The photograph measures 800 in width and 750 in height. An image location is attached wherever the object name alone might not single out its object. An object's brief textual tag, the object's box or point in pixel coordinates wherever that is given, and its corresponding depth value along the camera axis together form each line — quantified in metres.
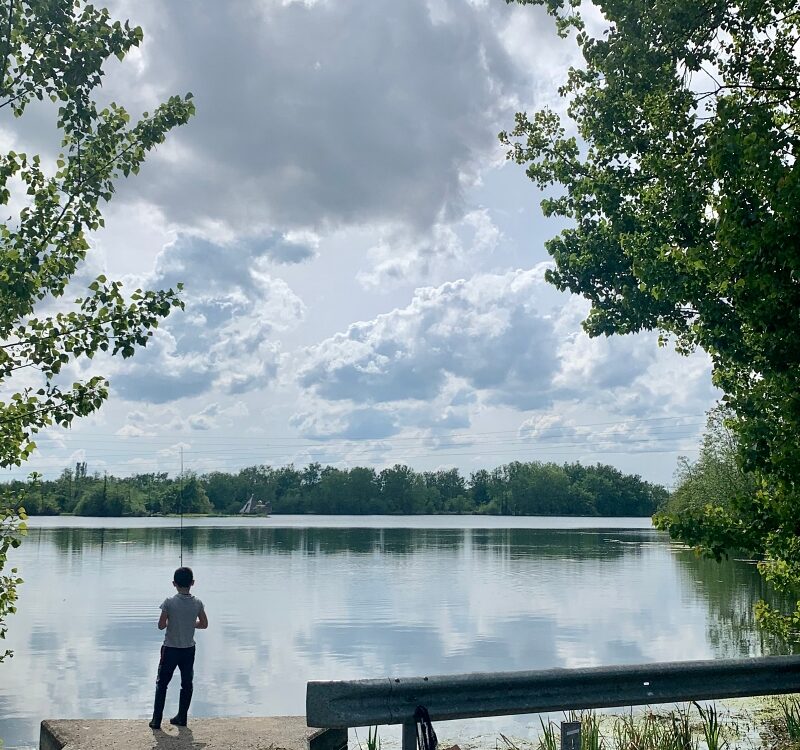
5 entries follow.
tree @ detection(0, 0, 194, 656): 8.23
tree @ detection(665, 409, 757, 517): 54.81
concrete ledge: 9.14
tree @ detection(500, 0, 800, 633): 8.20
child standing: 10.57
